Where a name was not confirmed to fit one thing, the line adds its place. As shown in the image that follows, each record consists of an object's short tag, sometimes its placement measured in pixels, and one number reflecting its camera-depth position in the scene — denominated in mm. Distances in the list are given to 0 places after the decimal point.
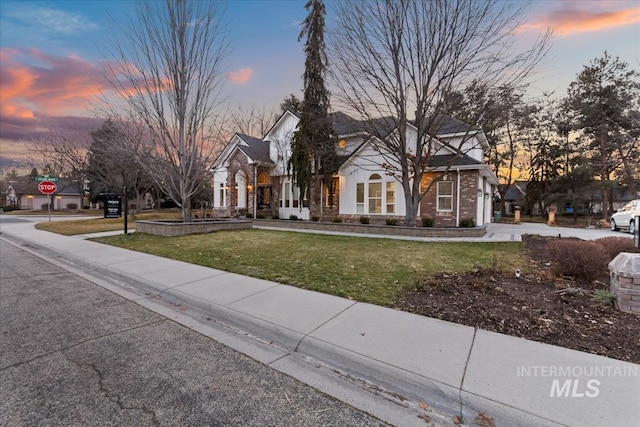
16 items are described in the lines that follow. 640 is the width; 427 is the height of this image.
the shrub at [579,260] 5402
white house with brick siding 15121
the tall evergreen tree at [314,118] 16359
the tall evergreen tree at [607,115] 22425
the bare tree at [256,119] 32156
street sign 19586
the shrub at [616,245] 6681
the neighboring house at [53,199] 48084
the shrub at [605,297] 4277
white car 15328
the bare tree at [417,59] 11227
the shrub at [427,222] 14608
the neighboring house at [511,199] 44125
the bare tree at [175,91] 11797
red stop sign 18495
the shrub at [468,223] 14531
